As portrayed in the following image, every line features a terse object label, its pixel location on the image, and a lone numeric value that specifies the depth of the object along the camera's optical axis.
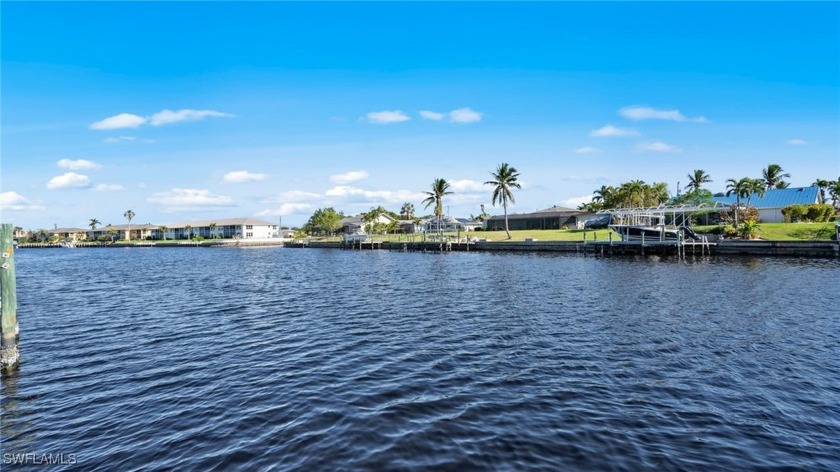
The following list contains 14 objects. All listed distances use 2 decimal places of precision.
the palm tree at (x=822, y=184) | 95.94
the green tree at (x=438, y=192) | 114.38
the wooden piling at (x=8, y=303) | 15.18
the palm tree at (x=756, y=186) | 79.56
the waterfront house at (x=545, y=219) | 110.31
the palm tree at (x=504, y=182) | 99.06
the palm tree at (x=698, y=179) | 114.00
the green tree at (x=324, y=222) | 165.00
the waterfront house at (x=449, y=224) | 133.14
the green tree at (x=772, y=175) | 108.19
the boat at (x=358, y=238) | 118.54
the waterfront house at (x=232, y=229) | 183.88
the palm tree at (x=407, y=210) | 181.38
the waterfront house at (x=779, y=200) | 86.81
